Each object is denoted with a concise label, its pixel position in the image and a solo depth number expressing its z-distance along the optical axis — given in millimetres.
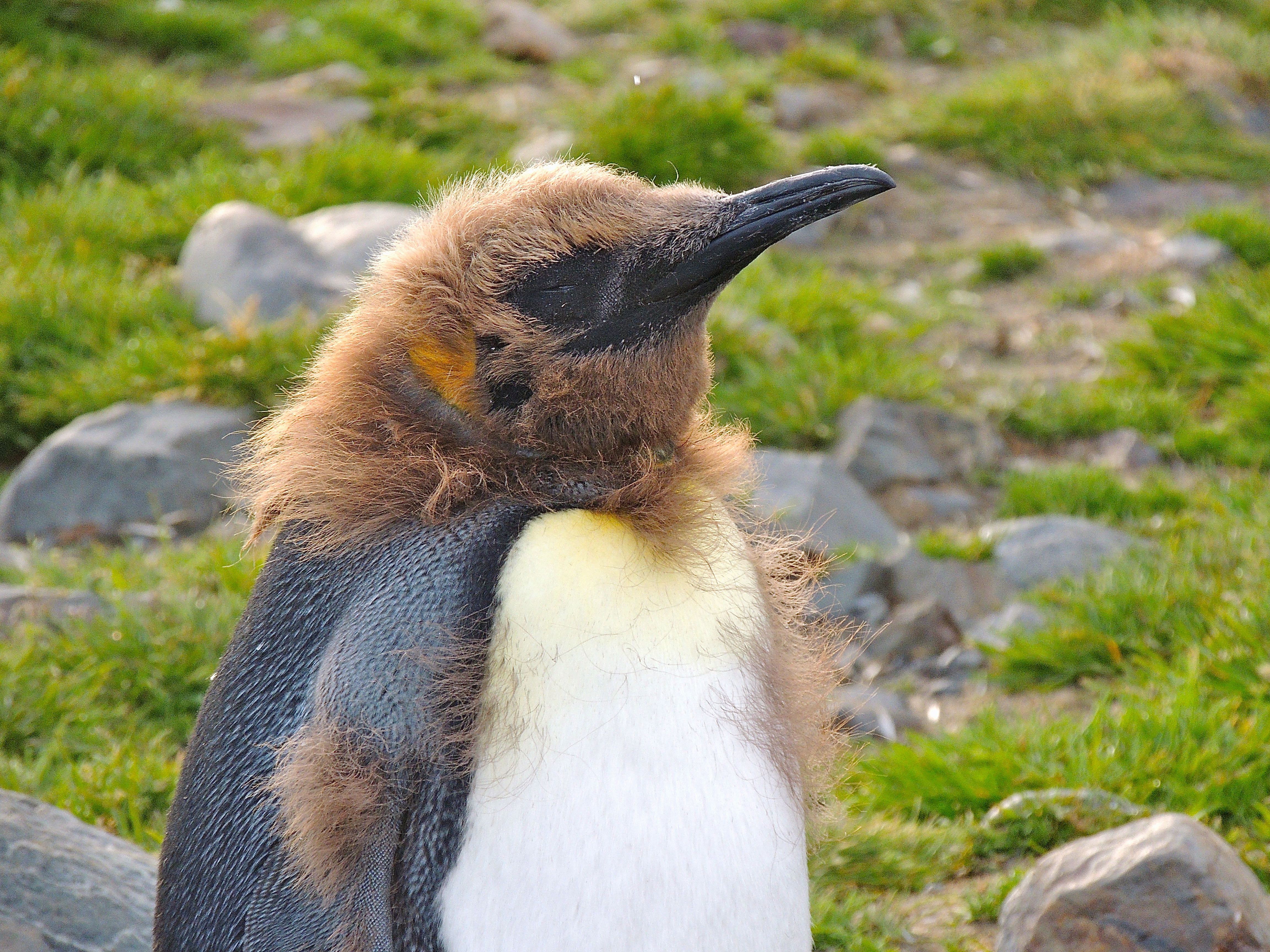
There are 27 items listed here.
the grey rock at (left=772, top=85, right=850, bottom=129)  12539
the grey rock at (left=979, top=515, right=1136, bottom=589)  6805
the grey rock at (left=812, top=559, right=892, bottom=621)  6441
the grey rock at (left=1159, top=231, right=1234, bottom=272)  10023
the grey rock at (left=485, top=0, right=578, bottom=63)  13953
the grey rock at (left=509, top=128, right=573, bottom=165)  10609
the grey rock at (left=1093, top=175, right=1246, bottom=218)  11508
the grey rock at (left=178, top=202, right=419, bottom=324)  8414
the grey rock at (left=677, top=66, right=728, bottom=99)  11805
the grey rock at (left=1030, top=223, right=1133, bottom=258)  10680
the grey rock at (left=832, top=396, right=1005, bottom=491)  7684
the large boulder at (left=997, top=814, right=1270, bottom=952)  3838
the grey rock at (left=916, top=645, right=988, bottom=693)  6238
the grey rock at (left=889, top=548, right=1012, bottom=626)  6660
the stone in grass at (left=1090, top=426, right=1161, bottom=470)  7914
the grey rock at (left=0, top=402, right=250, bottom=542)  6875
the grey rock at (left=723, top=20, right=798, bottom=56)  14211
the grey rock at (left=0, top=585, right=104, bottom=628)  5812
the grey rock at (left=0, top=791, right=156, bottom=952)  3852
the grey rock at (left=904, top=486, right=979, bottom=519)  7547
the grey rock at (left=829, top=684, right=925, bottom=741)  5664
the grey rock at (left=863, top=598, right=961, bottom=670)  6344
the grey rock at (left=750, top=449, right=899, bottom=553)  6824
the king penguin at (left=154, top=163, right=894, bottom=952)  2846
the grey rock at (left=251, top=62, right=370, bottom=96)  12383
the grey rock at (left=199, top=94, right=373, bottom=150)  11227
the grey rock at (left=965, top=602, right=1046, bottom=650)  6219
